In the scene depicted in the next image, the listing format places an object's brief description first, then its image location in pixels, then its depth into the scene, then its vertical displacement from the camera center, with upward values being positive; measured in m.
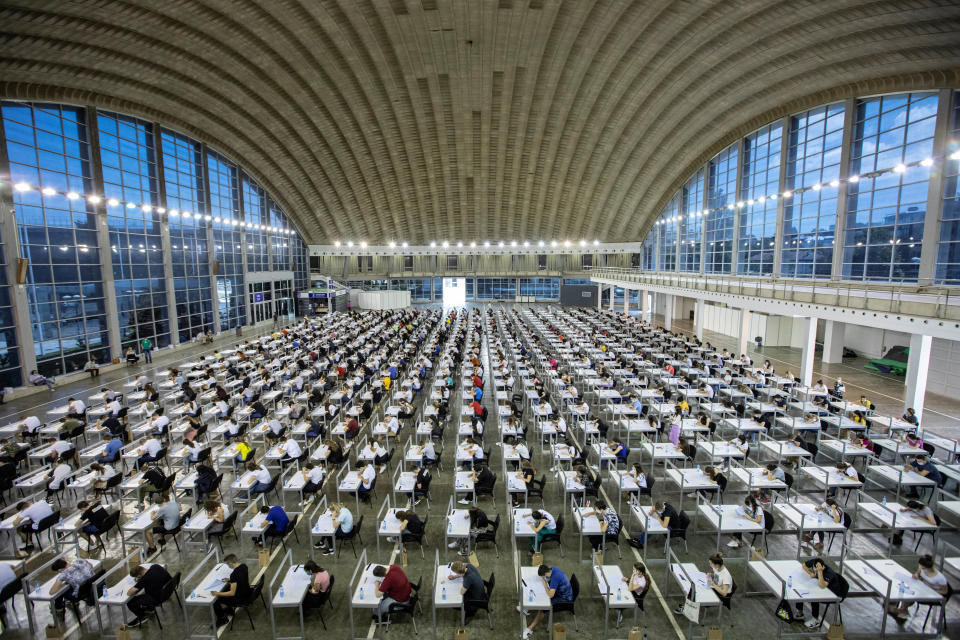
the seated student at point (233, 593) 6.27 -4.64
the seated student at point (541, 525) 7.71 -4.60
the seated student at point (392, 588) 6.30 -4.62
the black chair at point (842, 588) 6.06 -4.51
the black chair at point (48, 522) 8.09 -4.67
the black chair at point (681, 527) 7.72 -4.62
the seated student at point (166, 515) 7.98 -4.48
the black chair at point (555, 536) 7.79 -4.89
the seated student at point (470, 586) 6.32 -4.62
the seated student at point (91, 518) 7.83 -4.46
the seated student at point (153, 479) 9.17 -4.41
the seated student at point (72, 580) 6.35 -4.51
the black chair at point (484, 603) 6.31 -4.82
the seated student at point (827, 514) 7.68 -4.50
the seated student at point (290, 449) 10.85 -4.52
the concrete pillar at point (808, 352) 17.59 -3.67
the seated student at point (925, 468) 9.20 -4.49
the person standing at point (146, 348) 24.25 -4.45
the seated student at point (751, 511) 7.76 -4.47
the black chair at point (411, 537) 7.89 -4.89
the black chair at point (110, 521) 7.92 -4.56
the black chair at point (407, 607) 6.41 -4.96
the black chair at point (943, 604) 5.91 -4.65
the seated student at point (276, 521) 7.87 -4.56
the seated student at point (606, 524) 7.61 -4.51
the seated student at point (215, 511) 7.94 -4.41
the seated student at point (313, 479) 9.18 -4.47
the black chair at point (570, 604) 6.18 -4.83
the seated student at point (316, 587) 6.33 -4.62
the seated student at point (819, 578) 6.20 -4.52
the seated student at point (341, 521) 8.00 -4.61
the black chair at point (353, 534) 8.09 -4.93
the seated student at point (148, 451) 10.78 -4.50
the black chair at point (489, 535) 8.07 -4.94
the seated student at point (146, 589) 6.22 -4.55
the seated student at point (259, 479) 9.20 -4.46
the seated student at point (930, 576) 6.16 -4.47
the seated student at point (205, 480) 9.26 -4.48
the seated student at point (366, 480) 9.23 -4.53
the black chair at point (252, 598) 6.38 -4.82
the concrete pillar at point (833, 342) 24.56 -4.61
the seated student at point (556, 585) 6.26 -4.57
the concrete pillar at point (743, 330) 22.59 -3.60
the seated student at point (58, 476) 9.25 -4.42
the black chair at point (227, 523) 7.91 -4.60
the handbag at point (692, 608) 5.85 -4.61
